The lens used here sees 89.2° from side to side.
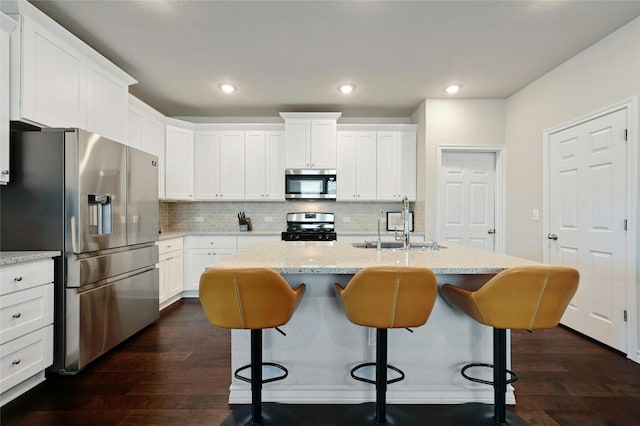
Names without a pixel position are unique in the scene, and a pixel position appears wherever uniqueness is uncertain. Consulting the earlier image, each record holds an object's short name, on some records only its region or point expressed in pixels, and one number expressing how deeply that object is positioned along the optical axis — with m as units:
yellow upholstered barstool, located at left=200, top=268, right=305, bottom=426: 1.39
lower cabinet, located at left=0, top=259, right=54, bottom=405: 1.85
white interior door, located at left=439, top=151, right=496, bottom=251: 4.34
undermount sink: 2.42
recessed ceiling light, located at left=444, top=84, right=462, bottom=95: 3.79
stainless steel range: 4.77
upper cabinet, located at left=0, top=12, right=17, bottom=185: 2.04
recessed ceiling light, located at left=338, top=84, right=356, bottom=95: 3.76
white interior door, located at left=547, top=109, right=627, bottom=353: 2.65
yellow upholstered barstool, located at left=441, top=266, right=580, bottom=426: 1.40
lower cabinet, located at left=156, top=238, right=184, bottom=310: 3.72
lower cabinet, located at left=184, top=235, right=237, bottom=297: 4.31
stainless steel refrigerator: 2.20
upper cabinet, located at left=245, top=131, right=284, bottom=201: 4.66
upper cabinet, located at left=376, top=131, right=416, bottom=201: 4.61
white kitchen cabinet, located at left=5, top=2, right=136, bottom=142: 2.14
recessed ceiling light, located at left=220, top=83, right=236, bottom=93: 3.77
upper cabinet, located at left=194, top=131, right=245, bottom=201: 4.66
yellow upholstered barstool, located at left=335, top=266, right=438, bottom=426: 1.40
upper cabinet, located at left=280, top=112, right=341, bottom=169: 4.52
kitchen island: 1.92
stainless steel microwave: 4.56
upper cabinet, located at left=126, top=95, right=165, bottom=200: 3.64
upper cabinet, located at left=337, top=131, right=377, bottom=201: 4.63
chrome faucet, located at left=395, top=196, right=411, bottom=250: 2.32
